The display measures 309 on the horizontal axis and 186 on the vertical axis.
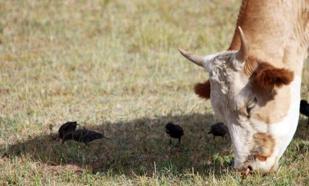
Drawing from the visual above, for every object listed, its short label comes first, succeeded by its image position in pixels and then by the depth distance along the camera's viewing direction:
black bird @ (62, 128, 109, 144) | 17.42
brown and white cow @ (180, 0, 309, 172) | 13.99
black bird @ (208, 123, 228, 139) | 17.67
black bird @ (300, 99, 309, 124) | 18.87
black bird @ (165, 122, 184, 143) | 17.67
